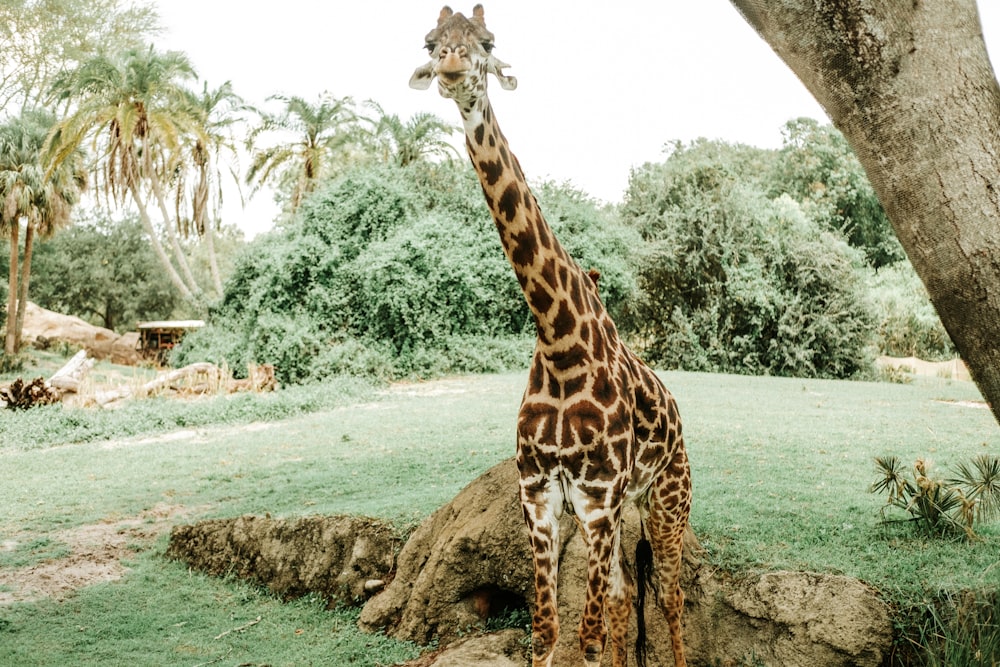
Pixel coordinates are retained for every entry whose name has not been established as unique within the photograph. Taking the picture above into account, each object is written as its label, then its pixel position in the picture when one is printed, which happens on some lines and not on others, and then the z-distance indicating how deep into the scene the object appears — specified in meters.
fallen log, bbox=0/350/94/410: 14.58
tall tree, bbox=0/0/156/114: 31.78
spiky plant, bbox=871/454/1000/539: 5.13
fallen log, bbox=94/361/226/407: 15.19
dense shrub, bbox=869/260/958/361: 24.22
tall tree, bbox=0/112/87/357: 24.80
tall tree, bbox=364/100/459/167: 23.98
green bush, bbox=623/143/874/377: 20.19
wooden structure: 27.45
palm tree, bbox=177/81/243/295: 28.16
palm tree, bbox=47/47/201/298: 24.47
